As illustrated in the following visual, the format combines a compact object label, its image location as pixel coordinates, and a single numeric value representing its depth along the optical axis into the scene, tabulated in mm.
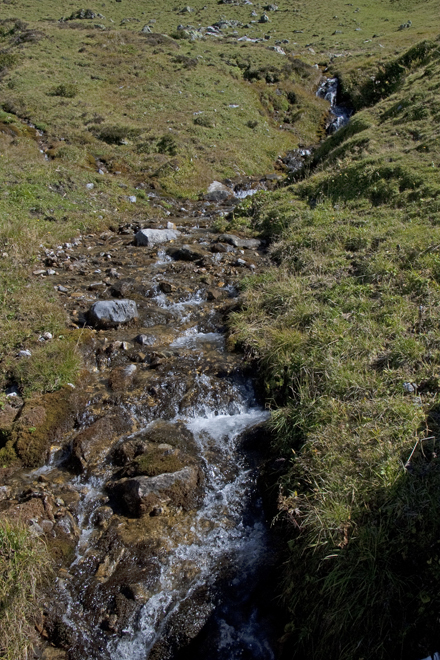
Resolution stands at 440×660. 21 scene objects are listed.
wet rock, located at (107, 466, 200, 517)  5094
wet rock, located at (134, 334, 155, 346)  8180
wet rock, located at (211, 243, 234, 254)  12429
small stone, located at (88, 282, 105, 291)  10023
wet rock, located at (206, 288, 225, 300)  9859
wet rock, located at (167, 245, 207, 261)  12023
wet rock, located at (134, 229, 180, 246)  13234
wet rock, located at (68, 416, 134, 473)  5766
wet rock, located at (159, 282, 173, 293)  10070
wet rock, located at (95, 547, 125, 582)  4469
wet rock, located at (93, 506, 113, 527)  5016
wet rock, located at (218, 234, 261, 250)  12898
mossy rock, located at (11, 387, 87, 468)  5801
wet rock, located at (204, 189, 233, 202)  19359
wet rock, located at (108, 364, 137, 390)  6958
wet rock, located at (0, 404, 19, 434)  6000
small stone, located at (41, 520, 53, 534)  4692
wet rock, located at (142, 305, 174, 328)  8961
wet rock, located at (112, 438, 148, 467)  5789
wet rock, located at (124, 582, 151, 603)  4270
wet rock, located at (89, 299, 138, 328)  8562
